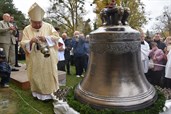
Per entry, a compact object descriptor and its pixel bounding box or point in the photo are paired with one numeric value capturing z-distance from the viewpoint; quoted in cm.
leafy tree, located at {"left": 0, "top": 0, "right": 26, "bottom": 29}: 1404
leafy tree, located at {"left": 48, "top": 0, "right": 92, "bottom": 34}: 1649
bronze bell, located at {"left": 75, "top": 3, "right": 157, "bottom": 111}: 178
